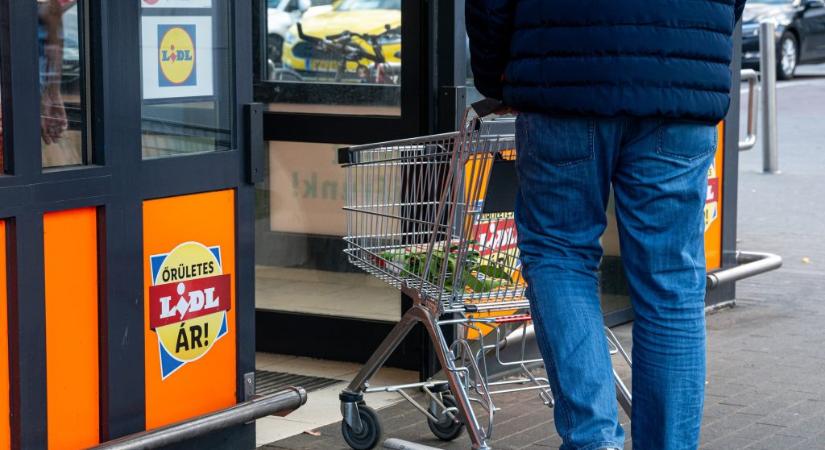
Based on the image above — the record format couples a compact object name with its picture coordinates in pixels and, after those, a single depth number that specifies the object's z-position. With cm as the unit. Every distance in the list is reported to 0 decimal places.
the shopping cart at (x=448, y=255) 391
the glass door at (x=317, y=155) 566
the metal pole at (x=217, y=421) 363
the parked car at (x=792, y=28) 2238
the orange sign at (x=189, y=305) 387
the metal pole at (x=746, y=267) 665
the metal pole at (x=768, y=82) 1142
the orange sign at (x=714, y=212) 691
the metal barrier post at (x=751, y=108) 747
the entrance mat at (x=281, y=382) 539
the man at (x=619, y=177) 311
